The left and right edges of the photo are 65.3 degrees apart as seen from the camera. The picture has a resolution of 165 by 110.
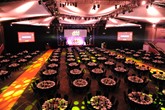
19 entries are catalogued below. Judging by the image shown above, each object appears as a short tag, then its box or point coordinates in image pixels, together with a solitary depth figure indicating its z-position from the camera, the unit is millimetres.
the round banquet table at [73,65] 9852
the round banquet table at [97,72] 8392
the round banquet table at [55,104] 4699
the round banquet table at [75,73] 8125
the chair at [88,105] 5046
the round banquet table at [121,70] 8766
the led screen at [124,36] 21594
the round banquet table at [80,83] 6614
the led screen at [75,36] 22938
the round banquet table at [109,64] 10500
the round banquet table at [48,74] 8000
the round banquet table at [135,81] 6973
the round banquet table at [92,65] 9992
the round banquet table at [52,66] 9450
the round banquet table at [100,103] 4745
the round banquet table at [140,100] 4969
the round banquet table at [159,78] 7441
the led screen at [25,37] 18295
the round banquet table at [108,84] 6657
